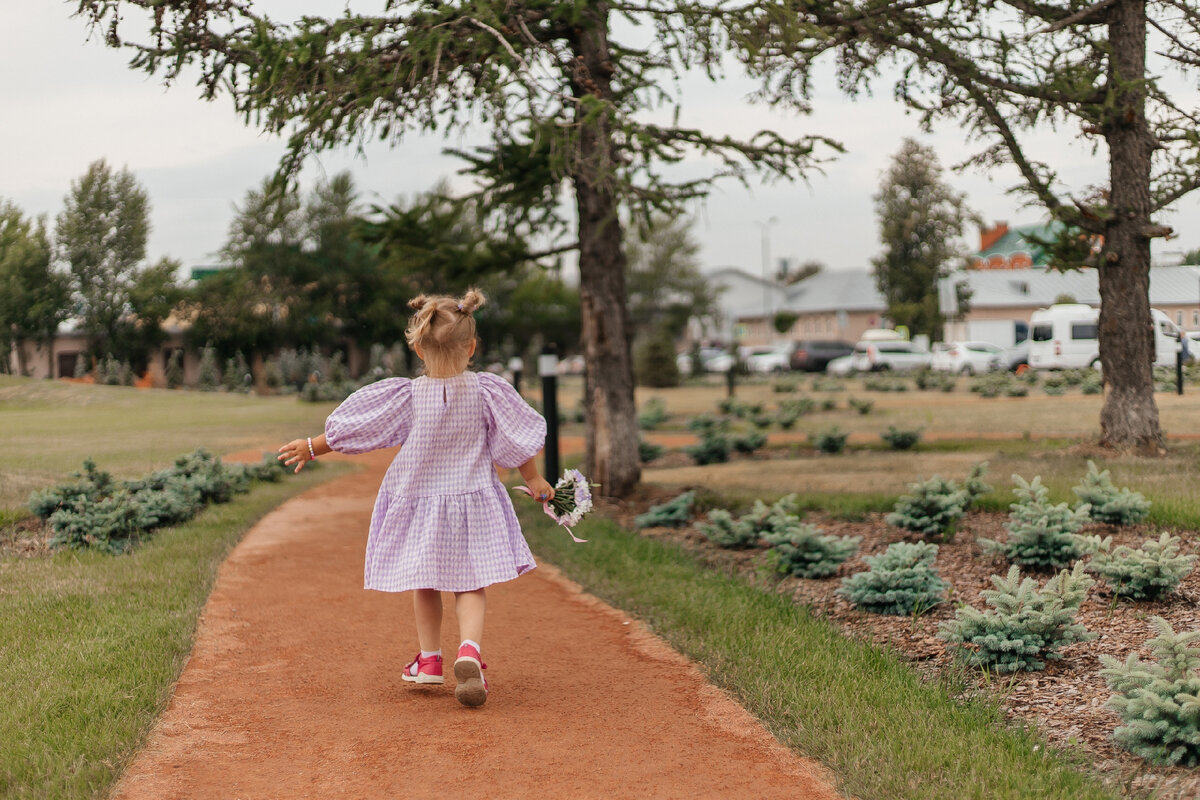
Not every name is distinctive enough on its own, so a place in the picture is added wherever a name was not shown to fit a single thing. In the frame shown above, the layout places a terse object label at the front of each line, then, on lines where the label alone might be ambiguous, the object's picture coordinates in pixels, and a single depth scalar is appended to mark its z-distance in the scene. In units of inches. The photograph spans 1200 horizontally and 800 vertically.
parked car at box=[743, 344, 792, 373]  1878.7
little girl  188.7
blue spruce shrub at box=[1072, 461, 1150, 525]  282.7
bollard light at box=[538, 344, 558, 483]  449.4
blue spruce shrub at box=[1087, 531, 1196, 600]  213.3
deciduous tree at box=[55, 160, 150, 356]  364.5
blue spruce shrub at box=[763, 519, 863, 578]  277.0
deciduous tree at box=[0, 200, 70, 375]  341.7
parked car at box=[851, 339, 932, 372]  1547.7
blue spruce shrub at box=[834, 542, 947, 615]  233.3
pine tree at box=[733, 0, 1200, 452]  423.2
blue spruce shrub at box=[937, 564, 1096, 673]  187.2
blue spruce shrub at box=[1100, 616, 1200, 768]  139.9
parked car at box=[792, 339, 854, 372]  1811.0
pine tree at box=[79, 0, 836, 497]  318.7
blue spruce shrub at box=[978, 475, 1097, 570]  248.4
